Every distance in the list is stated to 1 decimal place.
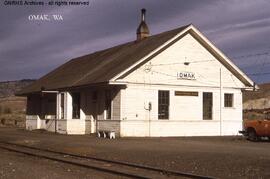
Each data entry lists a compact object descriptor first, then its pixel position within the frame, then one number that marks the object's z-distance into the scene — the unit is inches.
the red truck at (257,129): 1112.2
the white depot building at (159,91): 1250.6
